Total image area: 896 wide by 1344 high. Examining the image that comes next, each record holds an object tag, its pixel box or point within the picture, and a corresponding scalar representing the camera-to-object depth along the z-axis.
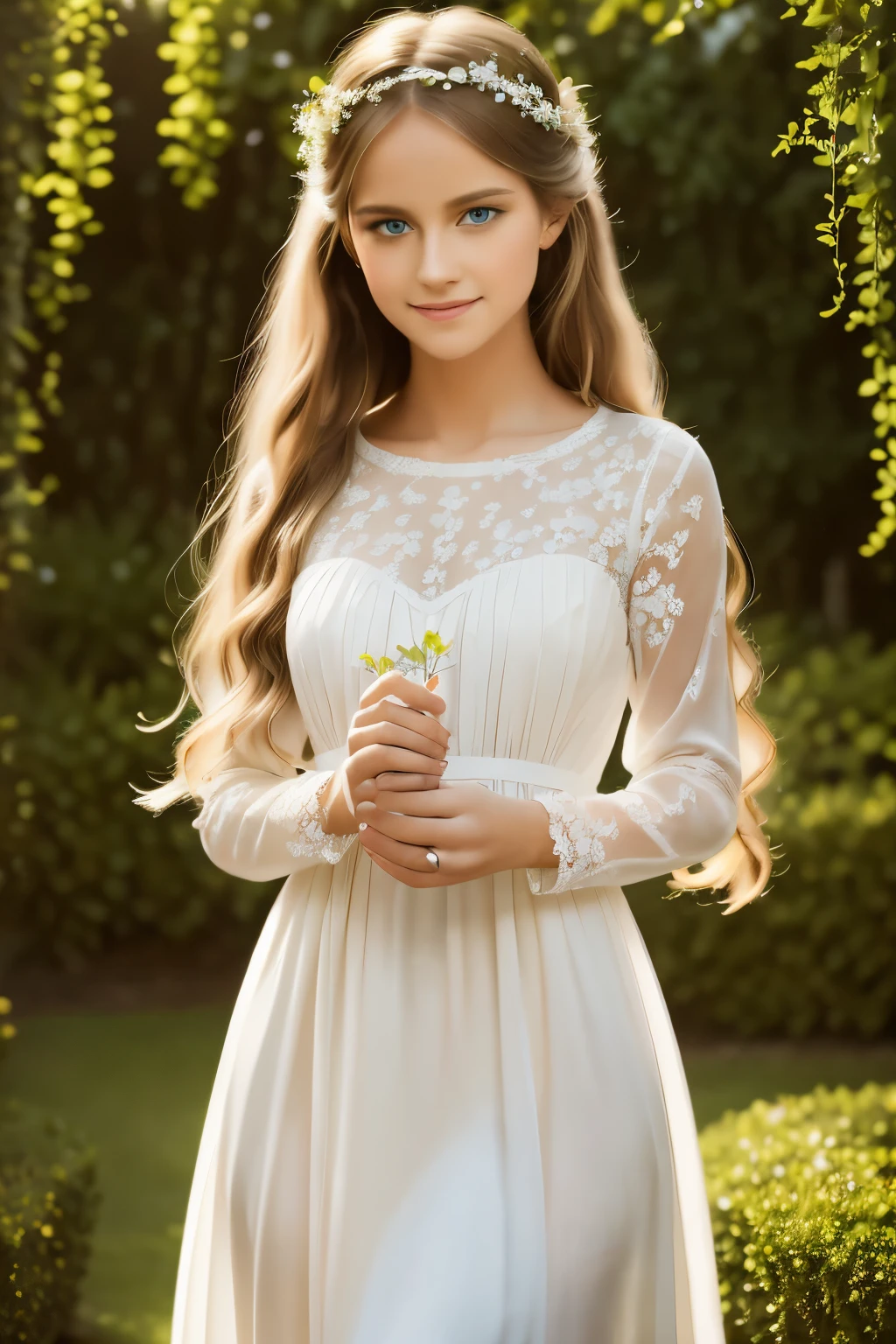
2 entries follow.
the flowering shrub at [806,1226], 3.17
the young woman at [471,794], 1.91
